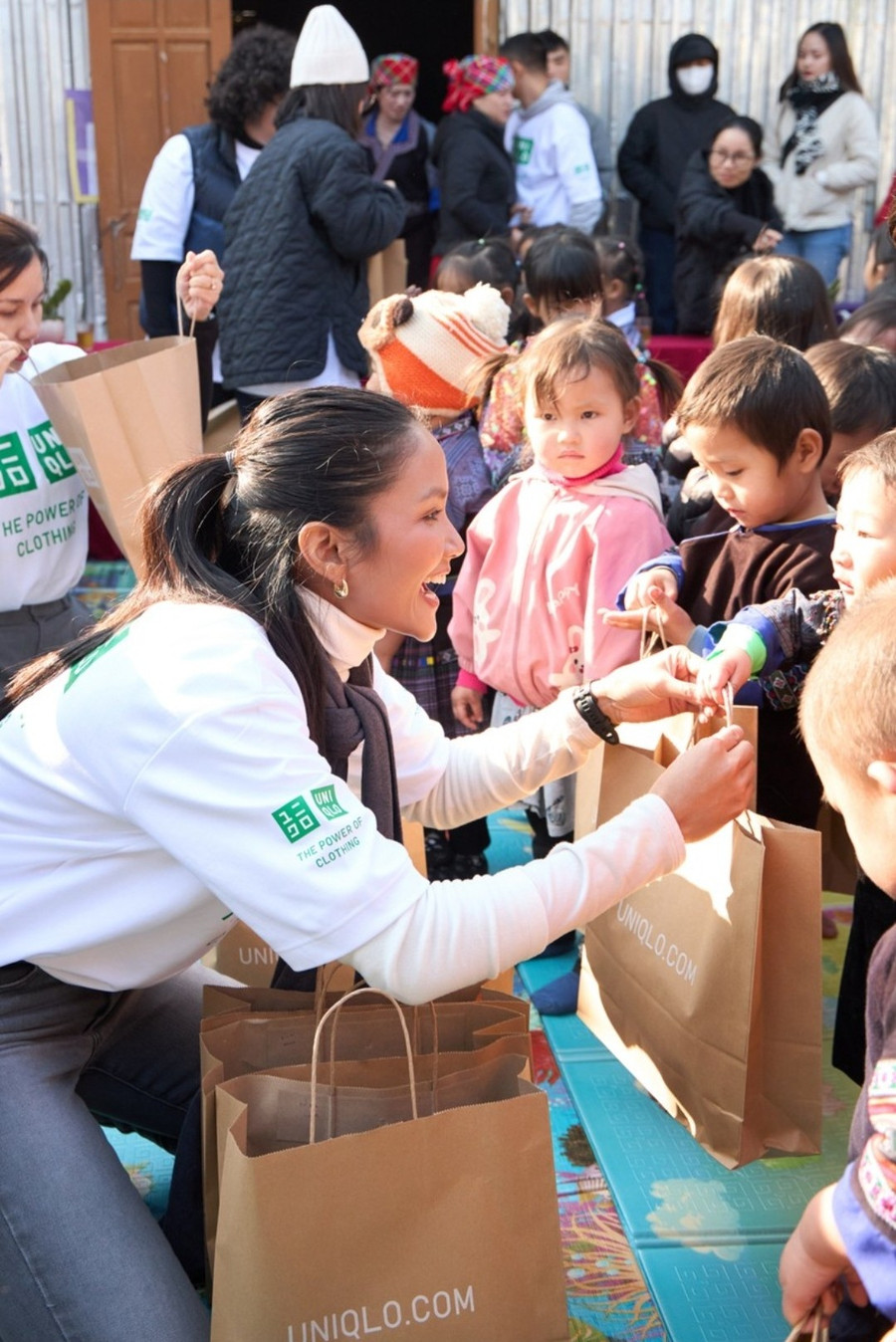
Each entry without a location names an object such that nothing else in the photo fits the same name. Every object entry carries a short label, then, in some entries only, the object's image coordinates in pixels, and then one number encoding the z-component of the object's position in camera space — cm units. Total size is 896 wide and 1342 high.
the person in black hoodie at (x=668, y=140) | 721
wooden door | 758
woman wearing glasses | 647
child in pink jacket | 260
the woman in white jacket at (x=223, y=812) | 152
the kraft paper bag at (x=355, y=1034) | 161
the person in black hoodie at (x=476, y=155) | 661
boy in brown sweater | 227
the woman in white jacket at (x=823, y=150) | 700
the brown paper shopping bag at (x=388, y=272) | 453
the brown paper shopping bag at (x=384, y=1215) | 138
